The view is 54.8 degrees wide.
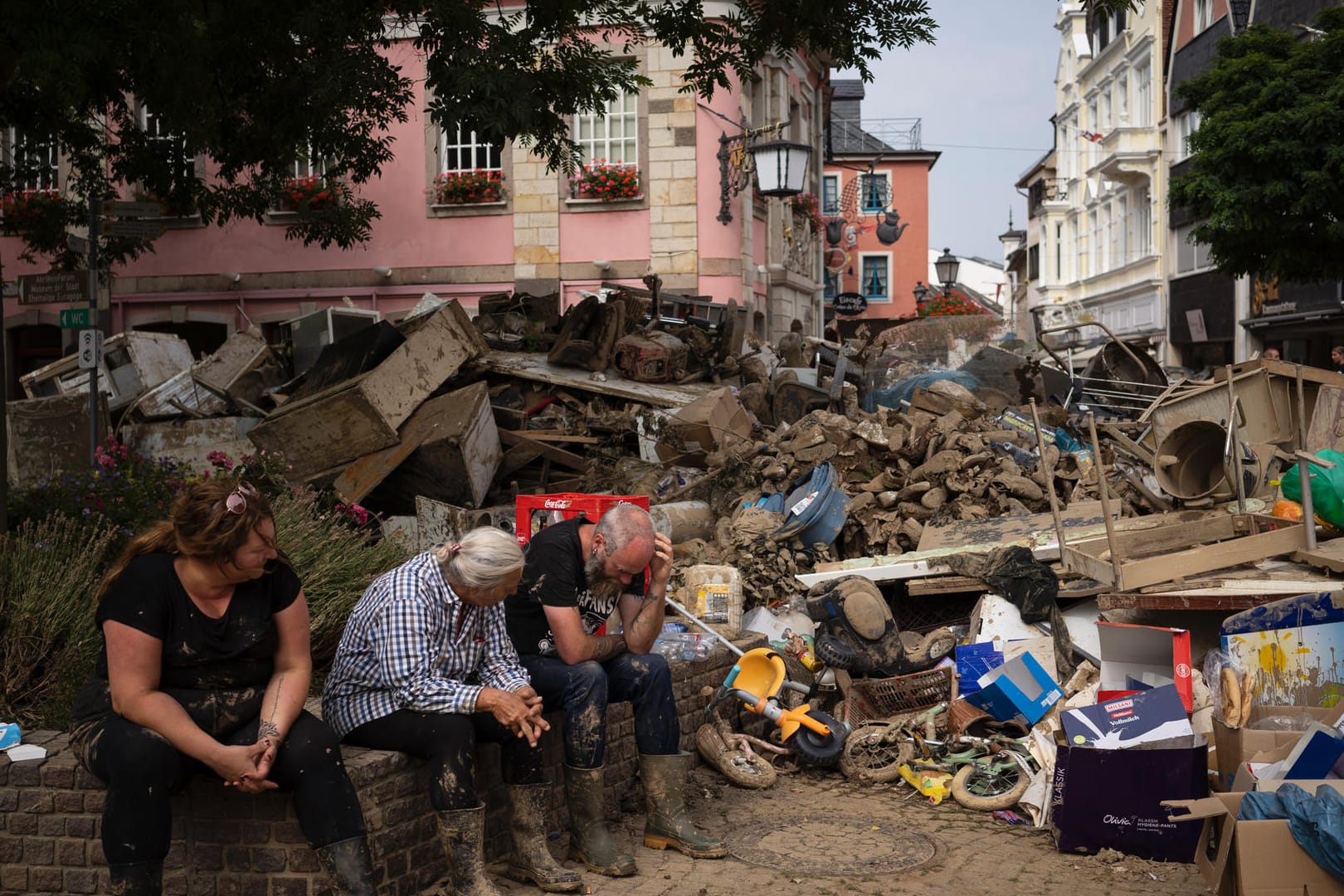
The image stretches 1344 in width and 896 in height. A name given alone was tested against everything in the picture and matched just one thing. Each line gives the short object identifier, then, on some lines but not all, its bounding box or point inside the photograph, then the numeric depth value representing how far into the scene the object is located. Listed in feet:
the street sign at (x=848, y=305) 94.94
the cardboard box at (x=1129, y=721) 17.79
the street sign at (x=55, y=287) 35.68
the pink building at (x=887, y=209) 159.22
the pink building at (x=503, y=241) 66.28
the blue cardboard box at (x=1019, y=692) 21.65
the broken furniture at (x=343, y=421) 35.55
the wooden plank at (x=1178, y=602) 21.70
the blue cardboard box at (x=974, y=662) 23.04
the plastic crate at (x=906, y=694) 23.03
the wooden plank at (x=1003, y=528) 28.91
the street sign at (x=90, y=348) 35.40
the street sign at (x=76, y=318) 36.42
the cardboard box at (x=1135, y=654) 20.11
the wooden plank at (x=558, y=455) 38.73
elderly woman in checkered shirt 14.51
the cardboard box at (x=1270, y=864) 13.15
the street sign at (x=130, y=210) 36.91
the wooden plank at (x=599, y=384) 42.83
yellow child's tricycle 21.83
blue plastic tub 30.19
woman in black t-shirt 12.59
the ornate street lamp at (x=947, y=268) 107.65
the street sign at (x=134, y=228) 36.11
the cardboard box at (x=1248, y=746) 16.78
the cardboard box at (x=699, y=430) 38.60
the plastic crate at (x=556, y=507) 23.24
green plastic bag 25.41
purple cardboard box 16.87
